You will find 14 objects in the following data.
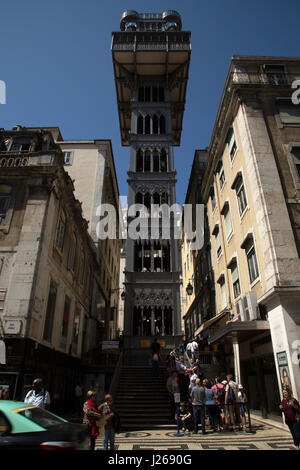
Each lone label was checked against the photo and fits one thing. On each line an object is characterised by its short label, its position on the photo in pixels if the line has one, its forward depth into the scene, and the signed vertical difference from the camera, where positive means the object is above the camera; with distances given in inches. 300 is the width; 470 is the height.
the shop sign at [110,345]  757.3 +68.9
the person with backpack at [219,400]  411.8 -37.8
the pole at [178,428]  386.7 -68.0
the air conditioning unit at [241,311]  565.6 +110.9
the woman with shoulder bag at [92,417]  266.5 -38.1
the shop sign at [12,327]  457.1 +68.6
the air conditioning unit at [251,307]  517.9 +109.5
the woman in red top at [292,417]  285.0 -40.4
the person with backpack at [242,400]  419.9 -38.0
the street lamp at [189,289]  869.5 +231.3
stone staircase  466.3 -44.0
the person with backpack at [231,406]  413.1 -45.0
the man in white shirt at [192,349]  663.1 +51.1
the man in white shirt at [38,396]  314.5 -22.1
